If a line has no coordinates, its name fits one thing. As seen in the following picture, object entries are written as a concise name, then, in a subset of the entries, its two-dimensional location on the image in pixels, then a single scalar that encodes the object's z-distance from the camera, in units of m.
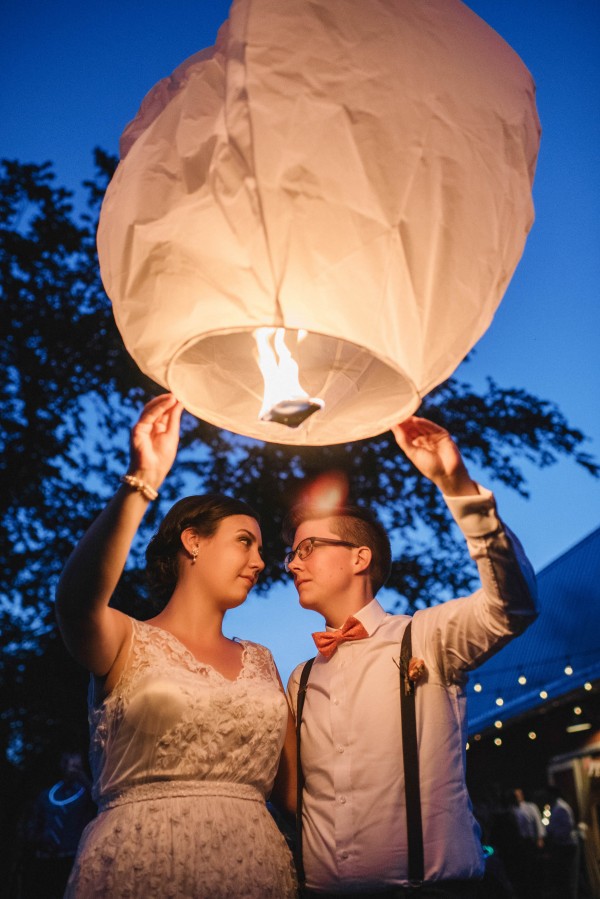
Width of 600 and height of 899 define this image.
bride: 2.13
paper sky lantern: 1.37
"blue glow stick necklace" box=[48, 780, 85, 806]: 5.59
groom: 2.21
